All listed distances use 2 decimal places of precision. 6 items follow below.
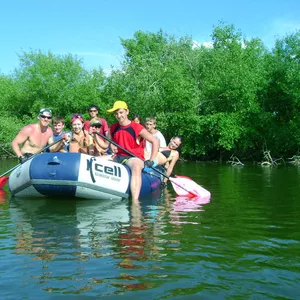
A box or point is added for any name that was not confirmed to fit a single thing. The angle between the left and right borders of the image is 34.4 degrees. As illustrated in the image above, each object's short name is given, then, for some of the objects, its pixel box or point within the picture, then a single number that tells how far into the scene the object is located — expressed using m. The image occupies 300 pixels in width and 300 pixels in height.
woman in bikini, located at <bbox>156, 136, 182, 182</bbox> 9.34
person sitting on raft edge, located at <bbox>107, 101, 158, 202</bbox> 7.25
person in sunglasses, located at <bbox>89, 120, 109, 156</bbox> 7.75
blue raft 6.82
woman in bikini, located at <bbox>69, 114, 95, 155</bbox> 7.58
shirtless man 7.62
